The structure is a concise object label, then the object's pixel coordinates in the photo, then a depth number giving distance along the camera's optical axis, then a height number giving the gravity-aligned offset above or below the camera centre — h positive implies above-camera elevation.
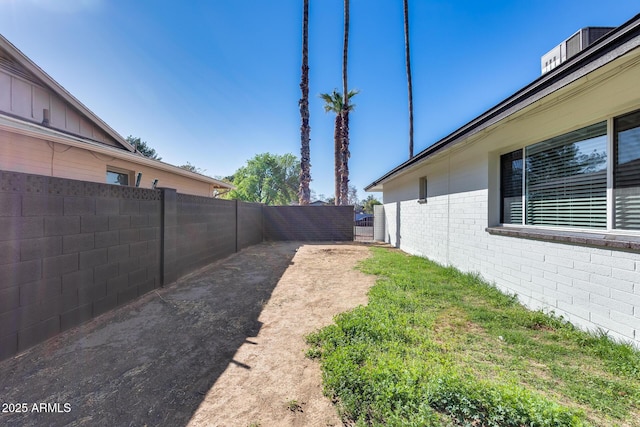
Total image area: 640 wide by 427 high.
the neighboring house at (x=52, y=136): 4.68 +1.48
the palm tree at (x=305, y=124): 12.27 +4.63
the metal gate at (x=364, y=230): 13.33 -1.18
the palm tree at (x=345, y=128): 13.19 +4.78
